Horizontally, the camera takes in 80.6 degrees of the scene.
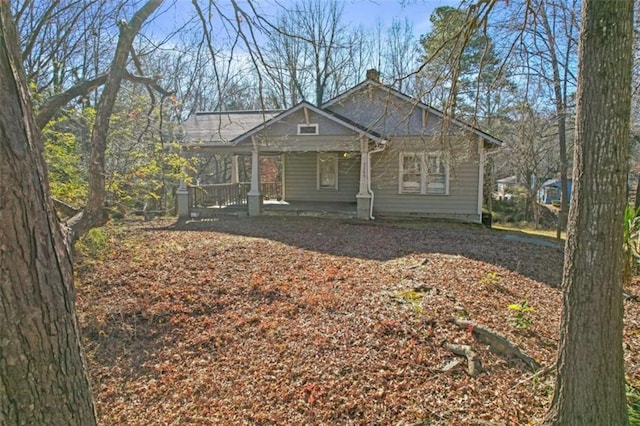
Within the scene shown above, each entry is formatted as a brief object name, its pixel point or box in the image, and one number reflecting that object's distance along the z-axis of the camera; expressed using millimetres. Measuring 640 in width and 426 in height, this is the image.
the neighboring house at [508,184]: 24981
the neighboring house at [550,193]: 33188
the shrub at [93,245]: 6778
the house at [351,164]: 12688
